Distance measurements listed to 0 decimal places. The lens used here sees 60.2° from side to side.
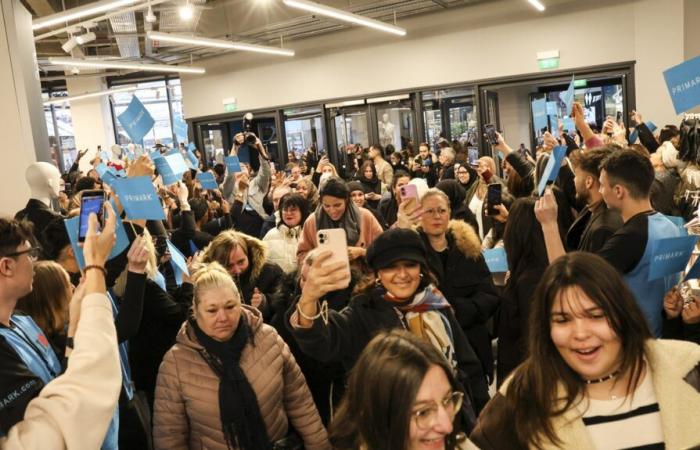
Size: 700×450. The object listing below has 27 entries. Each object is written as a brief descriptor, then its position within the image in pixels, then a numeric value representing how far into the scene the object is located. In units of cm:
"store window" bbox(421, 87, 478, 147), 1094
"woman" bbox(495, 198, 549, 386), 286
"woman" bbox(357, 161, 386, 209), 766
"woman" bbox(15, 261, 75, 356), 217
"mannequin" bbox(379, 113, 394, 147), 1176
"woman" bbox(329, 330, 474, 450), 137
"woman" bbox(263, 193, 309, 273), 389
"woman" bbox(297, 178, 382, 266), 377
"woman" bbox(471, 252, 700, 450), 138
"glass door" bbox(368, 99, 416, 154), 1148
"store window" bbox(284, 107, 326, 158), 1281
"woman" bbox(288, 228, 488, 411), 208
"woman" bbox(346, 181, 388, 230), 529
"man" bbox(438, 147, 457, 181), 763
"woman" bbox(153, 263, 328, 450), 224
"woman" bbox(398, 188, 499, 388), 298
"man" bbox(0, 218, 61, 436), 133
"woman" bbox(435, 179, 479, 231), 442
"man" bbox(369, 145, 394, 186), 818
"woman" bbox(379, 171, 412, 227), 560
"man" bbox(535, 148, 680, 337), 235
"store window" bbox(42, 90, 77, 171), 1758
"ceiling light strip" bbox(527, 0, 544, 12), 856
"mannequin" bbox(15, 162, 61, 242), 394
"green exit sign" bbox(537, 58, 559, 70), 966
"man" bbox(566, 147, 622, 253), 265
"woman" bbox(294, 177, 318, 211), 512
